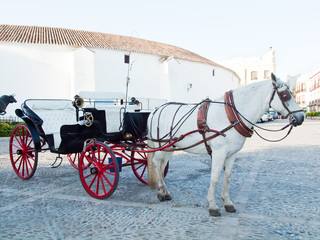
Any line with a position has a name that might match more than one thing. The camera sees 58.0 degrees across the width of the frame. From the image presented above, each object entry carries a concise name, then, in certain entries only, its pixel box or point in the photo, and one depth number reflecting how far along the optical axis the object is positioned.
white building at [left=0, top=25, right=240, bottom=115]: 24.41
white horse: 3.49
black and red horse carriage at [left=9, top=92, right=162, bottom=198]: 4.70
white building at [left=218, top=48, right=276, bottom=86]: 57.41
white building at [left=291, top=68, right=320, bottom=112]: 52.31
